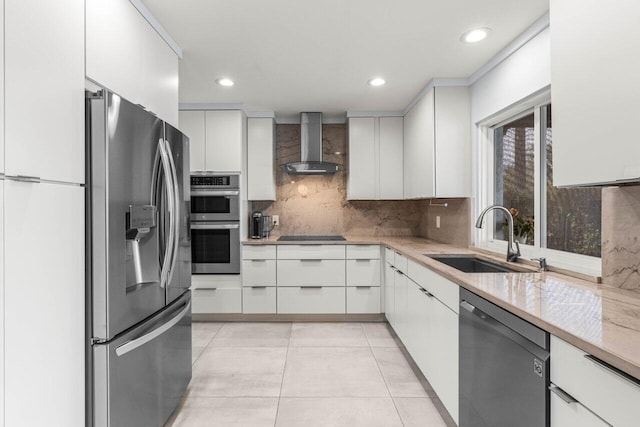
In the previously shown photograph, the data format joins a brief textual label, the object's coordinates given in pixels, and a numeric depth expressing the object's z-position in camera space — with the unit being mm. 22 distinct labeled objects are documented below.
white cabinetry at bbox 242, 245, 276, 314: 3645
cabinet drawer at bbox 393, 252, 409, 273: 2797
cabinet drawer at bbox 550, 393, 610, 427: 882
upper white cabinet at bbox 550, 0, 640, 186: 1054
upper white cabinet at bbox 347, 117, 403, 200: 3961
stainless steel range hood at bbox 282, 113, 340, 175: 3898
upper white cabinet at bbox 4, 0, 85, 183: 1032
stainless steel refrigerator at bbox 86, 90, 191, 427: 1372
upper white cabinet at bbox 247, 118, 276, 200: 3939
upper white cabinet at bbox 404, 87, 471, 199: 2973
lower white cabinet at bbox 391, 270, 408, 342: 2812
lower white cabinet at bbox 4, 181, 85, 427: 1036
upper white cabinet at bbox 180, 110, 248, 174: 3613
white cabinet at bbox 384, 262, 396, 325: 3226
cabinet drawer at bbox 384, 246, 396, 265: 3201
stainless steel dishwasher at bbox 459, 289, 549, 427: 1095
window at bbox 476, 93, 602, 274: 1861
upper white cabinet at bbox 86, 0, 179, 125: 1468
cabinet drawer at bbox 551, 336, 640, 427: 781
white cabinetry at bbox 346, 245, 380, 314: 3664
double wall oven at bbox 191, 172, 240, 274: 3598
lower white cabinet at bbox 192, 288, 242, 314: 3625
